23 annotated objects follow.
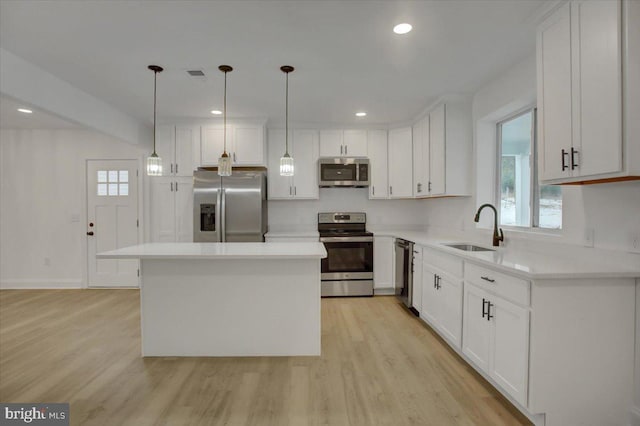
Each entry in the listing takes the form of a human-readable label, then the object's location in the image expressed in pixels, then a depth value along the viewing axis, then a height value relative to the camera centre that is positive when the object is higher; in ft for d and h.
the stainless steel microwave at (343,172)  14.82 +1.78
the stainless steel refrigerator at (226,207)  13.28 +0.10
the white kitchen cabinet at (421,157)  12.99 +2.25
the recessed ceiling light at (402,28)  7.02 +4.10
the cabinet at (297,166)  15.11 +2.08
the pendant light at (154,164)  8.76 +1.27
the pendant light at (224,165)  8.43 +1.18
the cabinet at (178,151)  14.24 +2.63
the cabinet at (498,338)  5.96 -2.75
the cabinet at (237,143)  14.14 +2.97
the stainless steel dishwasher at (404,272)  12.25 -2.56
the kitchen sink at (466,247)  10.46 -1.25
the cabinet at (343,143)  15.24 +3.21
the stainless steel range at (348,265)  14.08 -2.50
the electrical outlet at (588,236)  6.81 -0.58
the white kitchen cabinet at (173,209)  14.35 +0.01
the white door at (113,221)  15.74 -0.59
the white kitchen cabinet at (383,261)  14.38 -2.35
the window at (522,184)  8.55 +0.81
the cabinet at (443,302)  8.52 -2.80
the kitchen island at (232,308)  8.71 -2.73
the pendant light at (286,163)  8.91 +1.31
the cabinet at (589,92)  5.07 +2.11
